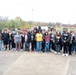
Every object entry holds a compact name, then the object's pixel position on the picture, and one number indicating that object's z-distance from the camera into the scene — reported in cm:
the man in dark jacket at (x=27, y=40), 998
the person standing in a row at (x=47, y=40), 982
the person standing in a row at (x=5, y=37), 1022
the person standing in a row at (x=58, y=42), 943
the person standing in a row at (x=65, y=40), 913
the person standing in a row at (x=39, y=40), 985
